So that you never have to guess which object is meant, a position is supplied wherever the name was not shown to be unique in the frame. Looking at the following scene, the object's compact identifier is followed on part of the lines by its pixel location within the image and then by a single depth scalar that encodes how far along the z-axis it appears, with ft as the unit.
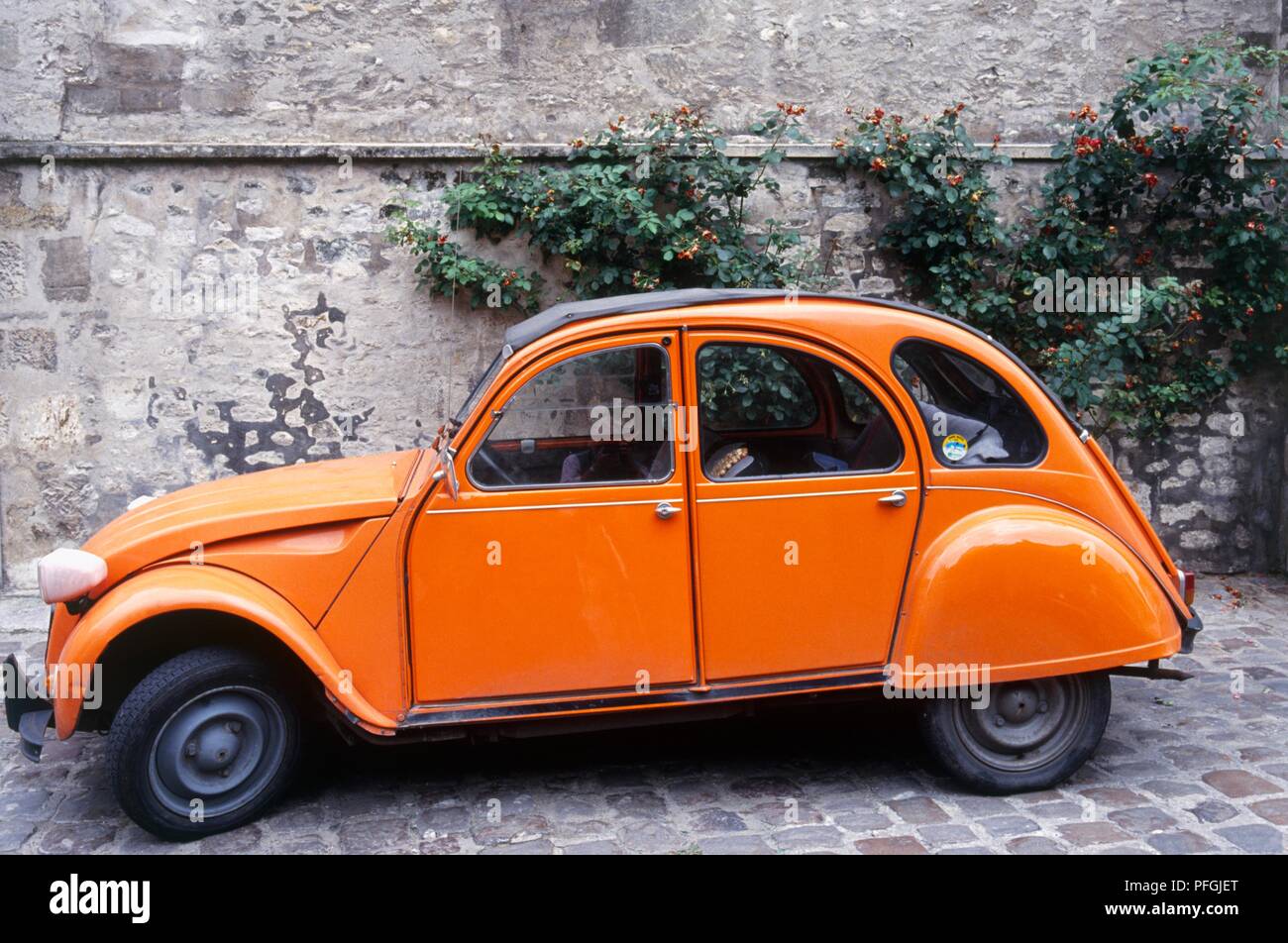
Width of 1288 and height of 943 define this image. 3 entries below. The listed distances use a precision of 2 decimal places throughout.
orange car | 13.10
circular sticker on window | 14.08
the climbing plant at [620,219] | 23.43
